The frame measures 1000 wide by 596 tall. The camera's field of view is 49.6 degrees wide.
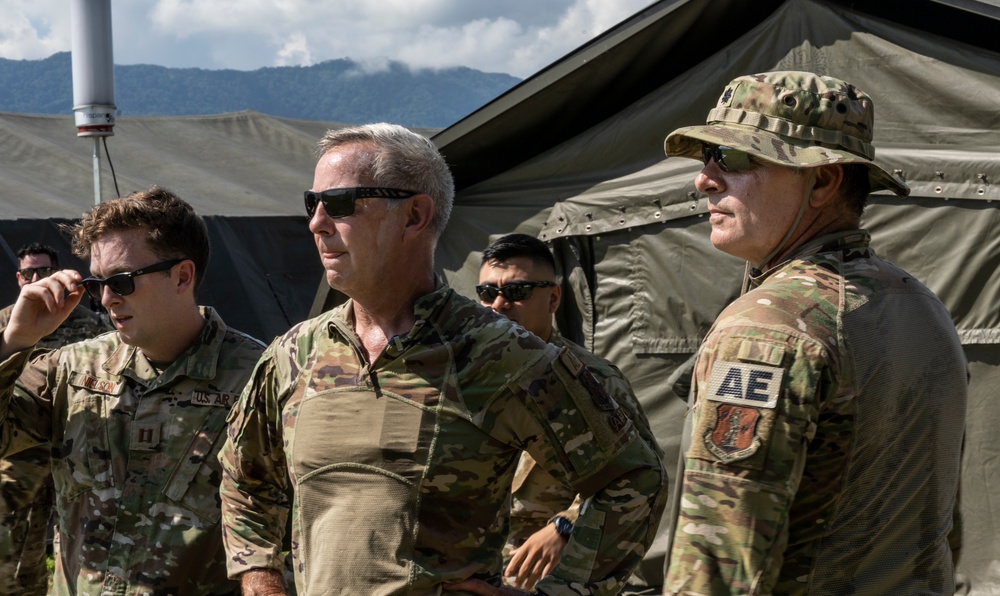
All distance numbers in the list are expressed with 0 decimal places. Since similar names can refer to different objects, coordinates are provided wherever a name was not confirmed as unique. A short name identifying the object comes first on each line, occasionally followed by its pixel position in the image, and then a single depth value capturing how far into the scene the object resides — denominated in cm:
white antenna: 584
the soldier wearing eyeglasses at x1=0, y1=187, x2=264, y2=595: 306
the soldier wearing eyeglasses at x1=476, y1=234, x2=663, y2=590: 333
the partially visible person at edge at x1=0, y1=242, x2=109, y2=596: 344
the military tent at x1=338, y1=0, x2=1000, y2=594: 507
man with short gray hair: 229
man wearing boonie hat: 181
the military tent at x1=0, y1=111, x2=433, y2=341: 983
